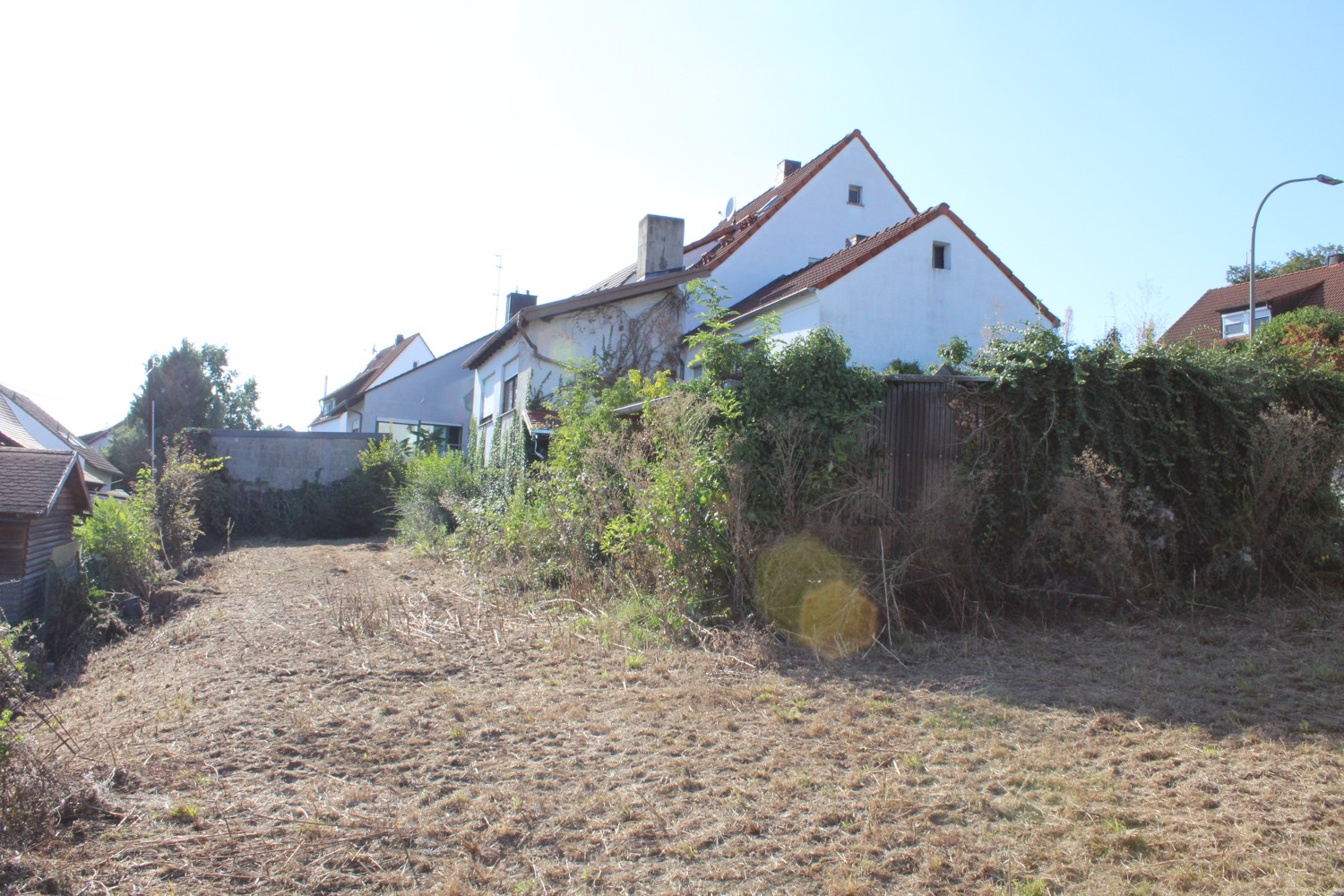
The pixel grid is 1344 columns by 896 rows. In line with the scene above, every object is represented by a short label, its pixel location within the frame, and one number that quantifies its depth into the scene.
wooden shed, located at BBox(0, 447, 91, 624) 11.59
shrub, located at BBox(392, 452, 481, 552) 16.86
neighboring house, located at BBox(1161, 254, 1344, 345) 26.05
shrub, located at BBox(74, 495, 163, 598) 12.98
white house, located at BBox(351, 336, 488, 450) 30.95
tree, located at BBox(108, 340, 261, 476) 35.81
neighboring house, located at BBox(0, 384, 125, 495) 24.87
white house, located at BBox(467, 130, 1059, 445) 14.41
